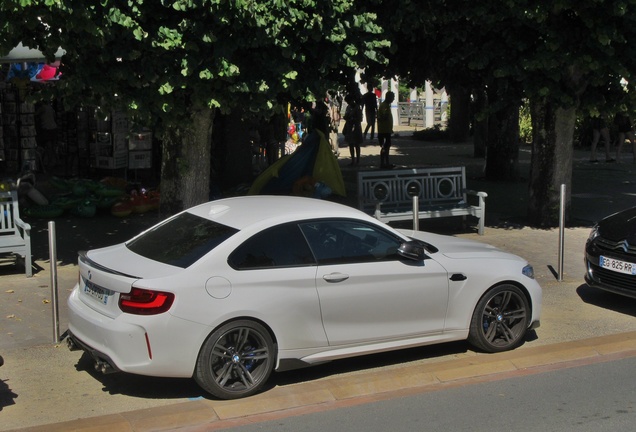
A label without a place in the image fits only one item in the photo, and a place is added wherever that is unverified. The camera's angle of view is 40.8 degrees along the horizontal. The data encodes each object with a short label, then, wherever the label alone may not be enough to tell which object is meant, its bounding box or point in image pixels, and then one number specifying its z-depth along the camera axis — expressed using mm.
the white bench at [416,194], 13125
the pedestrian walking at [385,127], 21375
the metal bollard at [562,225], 10552
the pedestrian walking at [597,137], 22241
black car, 9242
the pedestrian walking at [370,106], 23469
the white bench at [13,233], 10234
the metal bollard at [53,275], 7859
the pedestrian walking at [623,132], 22219
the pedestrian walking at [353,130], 21641
